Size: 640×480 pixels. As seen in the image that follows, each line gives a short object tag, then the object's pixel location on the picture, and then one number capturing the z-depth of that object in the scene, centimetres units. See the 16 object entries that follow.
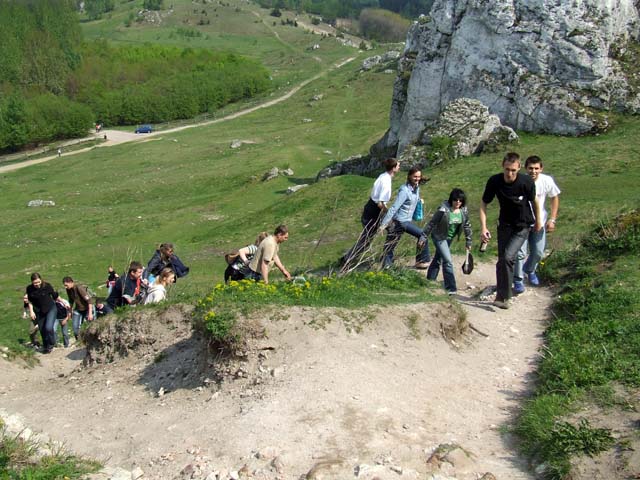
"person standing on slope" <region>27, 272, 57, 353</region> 1520
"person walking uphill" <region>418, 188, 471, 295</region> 1277
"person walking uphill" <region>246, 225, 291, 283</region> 1222
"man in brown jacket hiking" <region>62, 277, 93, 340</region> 1630
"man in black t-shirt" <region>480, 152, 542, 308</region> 1124
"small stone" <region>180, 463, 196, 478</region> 759
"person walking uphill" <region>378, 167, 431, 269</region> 1369
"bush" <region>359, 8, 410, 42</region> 16762
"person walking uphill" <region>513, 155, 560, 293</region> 1218
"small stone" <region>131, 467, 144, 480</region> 779
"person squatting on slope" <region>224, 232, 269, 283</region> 1285
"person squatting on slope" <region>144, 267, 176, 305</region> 1288
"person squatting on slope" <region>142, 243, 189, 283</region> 1380
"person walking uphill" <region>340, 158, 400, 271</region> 1377
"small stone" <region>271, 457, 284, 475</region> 729
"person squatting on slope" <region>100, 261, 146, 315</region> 1416
